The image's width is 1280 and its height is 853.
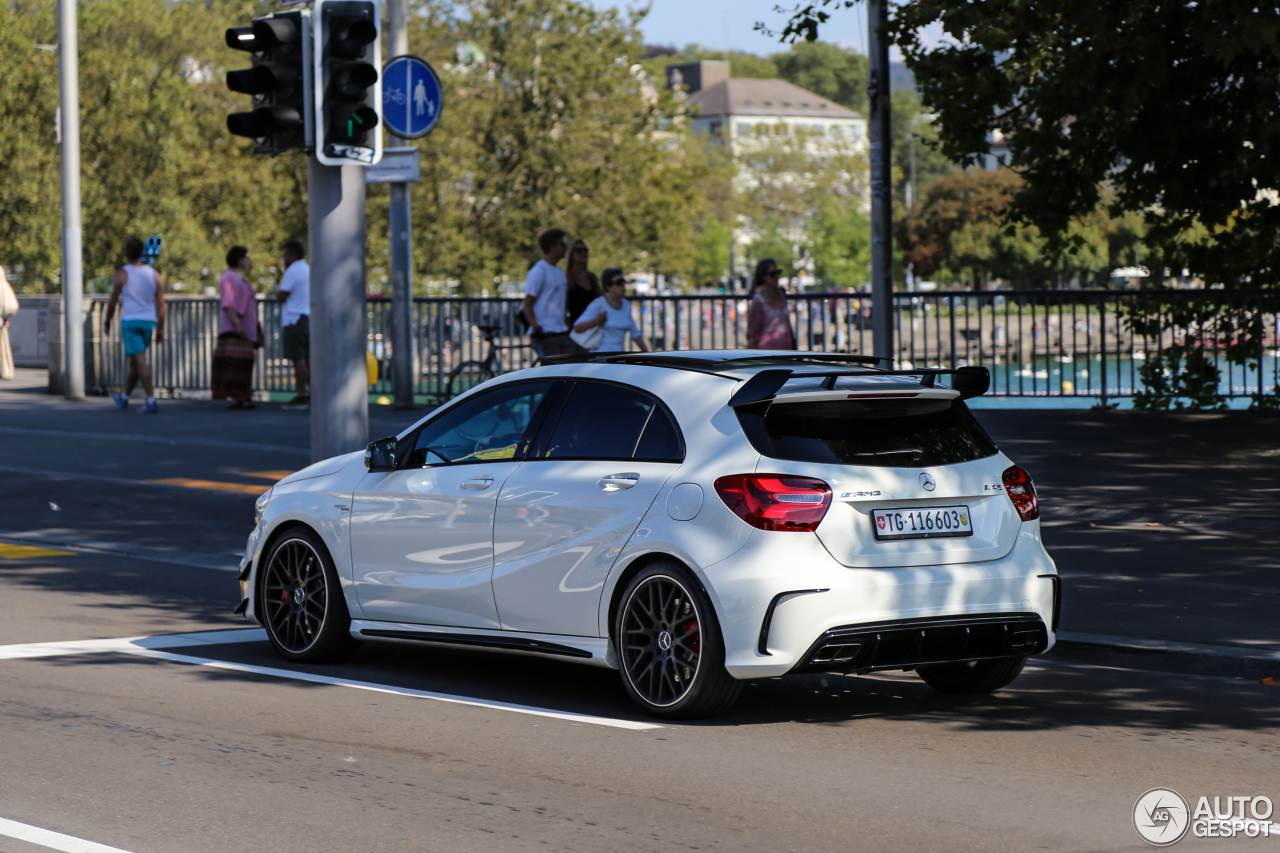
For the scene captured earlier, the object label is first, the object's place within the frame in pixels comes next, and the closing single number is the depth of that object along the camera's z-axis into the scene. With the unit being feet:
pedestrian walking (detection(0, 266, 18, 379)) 82.84
